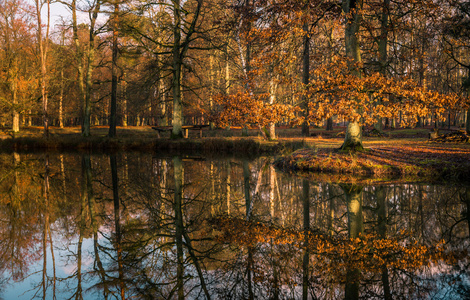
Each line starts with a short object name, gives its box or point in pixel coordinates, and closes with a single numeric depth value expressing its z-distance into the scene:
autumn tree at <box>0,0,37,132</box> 30.77
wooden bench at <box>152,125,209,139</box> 24.17
